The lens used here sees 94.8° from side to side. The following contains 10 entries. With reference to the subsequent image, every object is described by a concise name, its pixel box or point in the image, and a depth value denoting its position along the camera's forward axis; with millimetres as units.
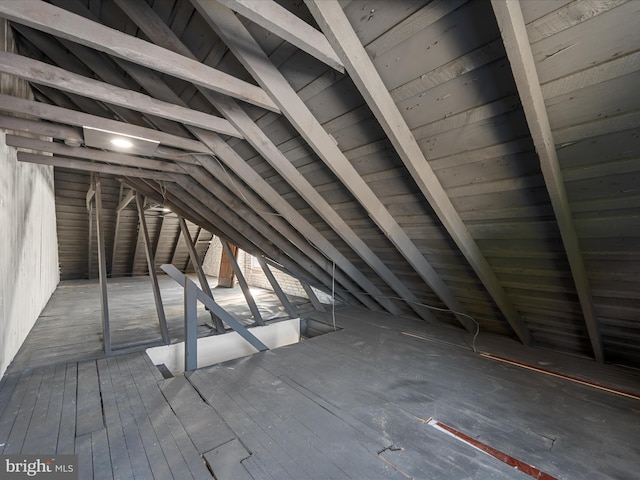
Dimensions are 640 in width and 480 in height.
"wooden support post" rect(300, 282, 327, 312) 4953
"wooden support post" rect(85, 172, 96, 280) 5440
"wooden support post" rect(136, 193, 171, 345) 3532
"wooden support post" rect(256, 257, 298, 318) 4618
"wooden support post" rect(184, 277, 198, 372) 2750
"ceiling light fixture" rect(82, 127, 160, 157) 2322
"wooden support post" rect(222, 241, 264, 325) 4355
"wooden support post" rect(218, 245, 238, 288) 7535
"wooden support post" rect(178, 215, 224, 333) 4004
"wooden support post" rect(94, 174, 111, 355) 3133
